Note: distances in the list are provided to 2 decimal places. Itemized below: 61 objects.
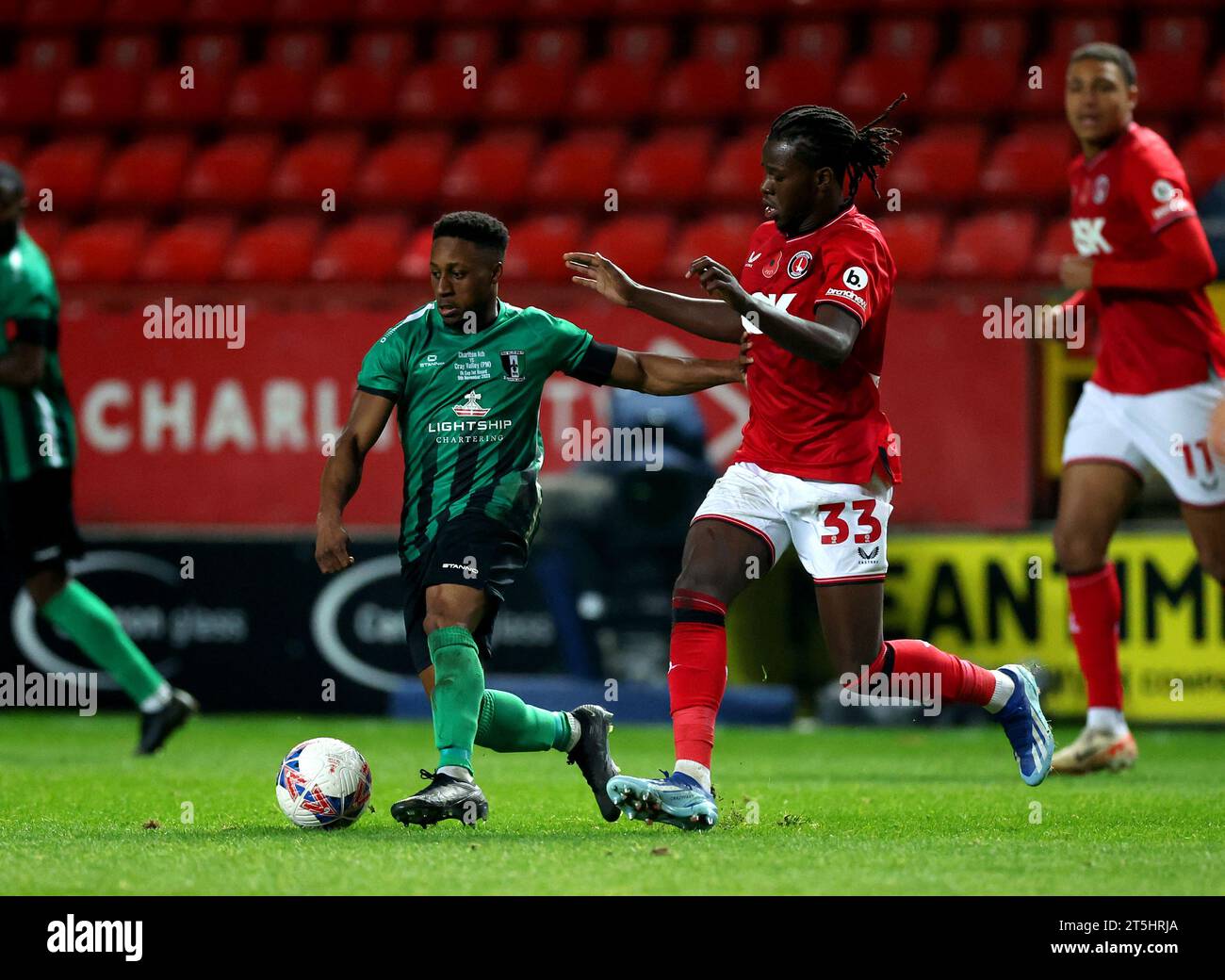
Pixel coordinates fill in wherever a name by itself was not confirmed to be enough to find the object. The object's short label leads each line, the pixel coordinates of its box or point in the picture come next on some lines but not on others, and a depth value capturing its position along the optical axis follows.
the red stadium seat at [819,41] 11.70
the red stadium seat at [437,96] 12.09
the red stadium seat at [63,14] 12.95
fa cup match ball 4.88
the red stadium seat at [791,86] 11.40
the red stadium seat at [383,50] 12.45
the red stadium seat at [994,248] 10.31
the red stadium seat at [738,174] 11.05
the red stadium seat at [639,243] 10.69
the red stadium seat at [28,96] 12.53
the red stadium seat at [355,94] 12.22
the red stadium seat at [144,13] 12.85
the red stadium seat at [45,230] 11.69
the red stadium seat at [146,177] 11.87
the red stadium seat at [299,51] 12.51
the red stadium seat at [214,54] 12.55
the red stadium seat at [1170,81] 10.87
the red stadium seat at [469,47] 12.31
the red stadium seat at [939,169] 10.95
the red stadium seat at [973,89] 11.29
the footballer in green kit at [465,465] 4.98
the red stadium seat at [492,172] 11.45
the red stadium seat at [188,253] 11.24
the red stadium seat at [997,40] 11.40
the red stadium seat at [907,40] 11.55
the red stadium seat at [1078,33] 11.26
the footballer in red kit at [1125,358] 5.78
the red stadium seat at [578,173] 11.39
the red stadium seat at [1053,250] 10.09
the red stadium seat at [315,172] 11.72
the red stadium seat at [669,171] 11.28
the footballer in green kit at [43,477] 6.73
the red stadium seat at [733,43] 11.90
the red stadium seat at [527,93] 12.00
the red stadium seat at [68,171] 11.95
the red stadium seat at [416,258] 10.57
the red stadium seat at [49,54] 12.80
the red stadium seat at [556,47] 12.17
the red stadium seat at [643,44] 12.06
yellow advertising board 8.73
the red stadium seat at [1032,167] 10.68
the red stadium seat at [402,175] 11.62
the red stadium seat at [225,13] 12.76
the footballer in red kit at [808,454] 4.90
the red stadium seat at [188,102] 12.34
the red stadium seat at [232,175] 11.81
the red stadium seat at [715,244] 10.36
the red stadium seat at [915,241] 10.32
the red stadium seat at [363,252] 11.05
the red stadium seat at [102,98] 12.44
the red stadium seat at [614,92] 11.88
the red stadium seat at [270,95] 12.27
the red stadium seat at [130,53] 12.64
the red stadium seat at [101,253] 11.34
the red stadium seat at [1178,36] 11.13
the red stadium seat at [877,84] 11.26
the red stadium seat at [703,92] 11.69
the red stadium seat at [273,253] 11.23
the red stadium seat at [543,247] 10.79
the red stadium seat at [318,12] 12.70
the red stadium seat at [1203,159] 10.35
